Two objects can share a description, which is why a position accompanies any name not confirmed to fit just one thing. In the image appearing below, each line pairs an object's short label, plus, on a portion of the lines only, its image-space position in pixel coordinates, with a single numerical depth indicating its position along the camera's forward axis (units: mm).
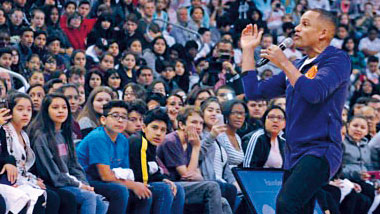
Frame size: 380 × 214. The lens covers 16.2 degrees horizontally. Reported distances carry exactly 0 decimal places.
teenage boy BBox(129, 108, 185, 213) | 11880
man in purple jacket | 7605
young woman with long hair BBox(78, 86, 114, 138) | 13235
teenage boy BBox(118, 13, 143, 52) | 21734
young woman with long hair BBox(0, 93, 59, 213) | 10239
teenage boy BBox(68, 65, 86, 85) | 16587
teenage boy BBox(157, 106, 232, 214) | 12324
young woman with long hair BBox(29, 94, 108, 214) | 10899
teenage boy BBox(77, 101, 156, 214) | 11296
